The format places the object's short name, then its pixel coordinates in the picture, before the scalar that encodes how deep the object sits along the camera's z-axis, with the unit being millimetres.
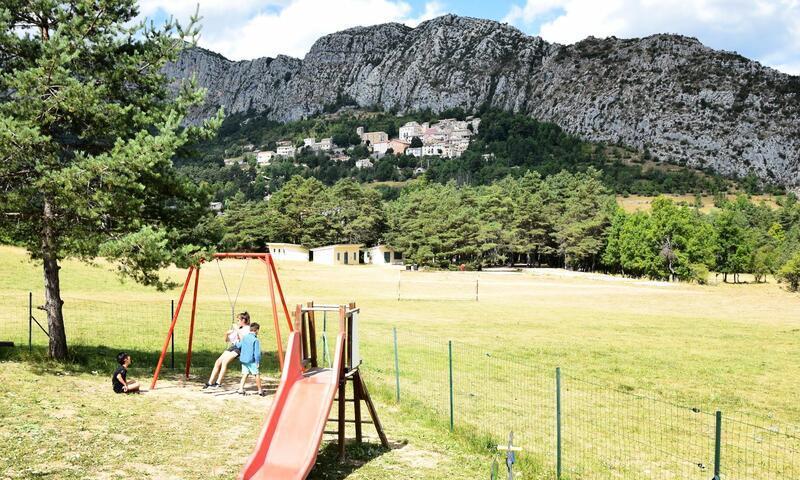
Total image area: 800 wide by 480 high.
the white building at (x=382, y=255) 90562
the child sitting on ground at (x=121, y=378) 13586
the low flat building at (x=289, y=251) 89062
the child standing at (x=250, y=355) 14359
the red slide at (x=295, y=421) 8750
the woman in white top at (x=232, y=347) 14602
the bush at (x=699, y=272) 74562
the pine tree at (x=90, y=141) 13586
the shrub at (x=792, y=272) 62188
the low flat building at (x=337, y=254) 83688
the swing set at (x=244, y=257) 14703
